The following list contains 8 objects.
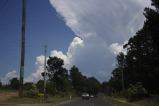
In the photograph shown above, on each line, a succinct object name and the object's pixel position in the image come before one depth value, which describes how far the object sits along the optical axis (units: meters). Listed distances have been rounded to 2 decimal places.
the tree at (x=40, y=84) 51.90
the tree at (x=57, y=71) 76.04
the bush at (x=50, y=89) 54.28
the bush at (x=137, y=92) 38.75
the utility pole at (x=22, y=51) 29.41
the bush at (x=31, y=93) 36.19
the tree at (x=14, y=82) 72.99
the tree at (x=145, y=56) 26.76
